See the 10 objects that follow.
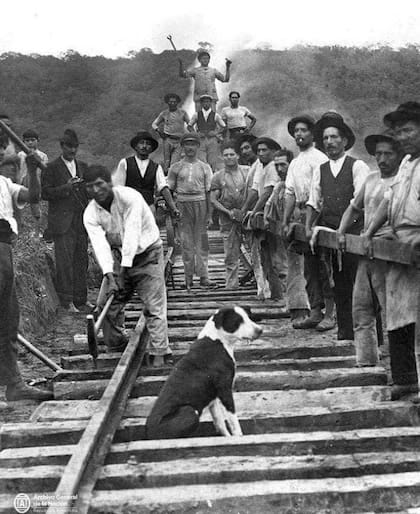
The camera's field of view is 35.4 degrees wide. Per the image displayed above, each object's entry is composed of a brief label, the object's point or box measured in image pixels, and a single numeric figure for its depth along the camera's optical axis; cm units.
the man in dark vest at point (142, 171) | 765
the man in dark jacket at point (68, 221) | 840
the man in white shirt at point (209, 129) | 1356
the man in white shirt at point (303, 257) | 641
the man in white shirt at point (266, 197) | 751
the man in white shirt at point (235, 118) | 1455
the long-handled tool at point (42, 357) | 566
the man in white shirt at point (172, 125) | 1374
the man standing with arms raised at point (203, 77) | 1455
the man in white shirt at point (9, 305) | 526
